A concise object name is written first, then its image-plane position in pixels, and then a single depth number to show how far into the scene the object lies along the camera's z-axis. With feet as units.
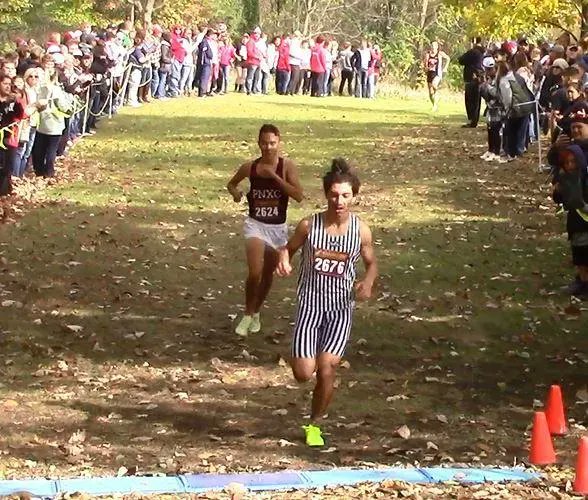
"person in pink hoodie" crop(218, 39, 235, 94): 130.00
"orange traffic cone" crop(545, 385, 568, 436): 26.89
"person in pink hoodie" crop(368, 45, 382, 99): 141.18
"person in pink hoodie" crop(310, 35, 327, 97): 136.46
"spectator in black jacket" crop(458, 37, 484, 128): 91.61
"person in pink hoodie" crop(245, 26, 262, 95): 131.54
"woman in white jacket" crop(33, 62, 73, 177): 61.41
